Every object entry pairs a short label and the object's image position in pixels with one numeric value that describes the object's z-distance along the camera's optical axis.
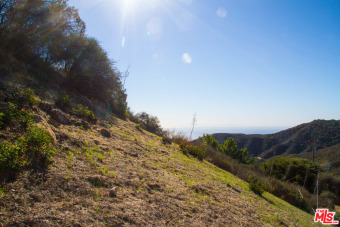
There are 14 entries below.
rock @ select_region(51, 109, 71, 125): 5.46
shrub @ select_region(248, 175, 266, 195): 8.06
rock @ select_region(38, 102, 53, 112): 5.52
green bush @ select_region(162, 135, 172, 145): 10.48
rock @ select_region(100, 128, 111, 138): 6.47
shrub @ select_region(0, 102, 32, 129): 3.49
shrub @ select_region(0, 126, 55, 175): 2.47
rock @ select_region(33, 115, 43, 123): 4.22
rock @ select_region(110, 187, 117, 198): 3.12
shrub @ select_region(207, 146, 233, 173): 12.85
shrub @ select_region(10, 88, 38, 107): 4.56
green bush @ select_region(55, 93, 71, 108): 6.67
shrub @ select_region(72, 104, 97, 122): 6.79
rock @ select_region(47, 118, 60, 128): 4.90
